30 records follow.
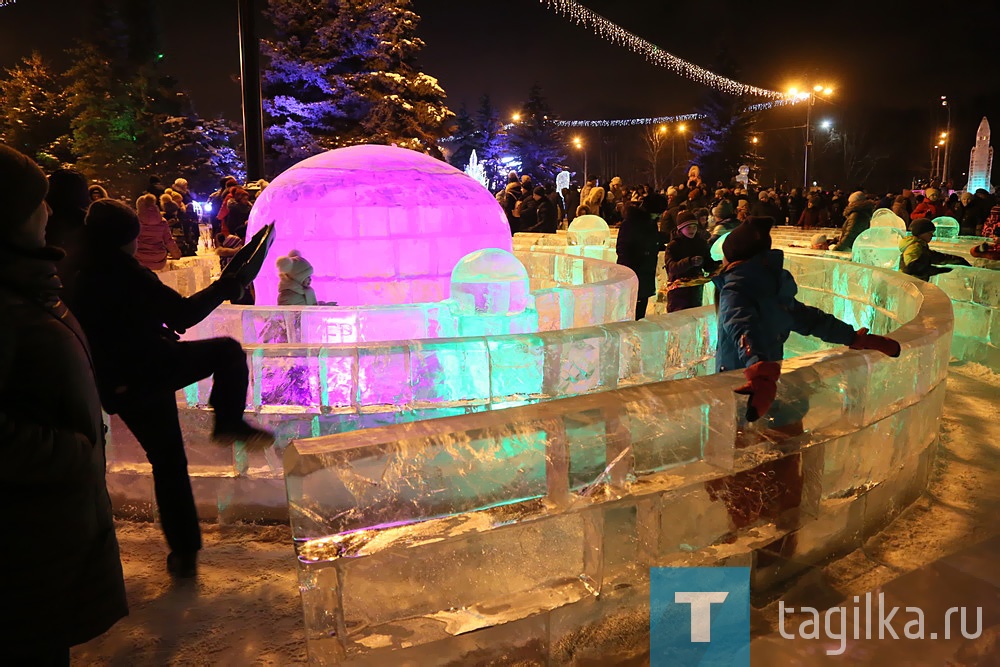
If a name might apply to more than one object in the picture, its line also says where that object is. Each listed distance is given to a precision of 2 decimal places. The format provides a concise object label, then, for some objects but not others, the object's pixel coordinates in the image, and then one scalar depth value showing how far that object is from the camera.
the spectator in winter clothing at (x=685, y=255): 7.07
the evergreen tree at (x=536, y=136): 52.75
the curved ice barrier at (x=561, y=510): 2.18
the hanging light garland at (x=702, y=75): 16.70
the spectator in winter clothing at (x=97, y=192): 9.15
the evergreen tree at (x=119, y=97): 34.69
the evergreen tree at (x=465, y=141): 51.44
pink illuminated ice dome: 7.43
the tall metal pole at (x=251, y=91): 13.34
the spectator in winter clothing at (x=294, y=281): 6.07
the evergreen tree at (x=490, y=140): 51.15
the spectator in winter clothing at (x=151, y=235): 8.95
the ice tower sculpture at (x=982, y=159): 39.31
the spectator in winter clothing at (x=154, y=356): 3.03
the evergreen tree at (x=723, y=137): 46.06
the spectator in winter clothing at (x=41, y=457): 1.73
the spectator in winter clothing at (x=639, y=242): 8.23
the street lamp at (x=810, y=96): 25.98
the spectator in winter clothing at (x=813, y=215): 18.45
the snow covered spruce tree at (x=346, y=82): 22.44
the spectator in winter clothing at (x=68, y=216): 3.09
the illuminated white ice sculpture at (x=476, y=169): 48.19
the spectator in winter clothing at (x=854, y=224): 10.72
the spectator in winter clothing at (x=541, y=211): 16.17
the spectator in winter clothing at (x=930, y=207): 11.90
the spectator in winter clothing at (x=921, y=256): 7.41
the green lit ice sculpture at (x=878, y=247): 9.22
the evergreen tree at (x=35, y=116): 34.12
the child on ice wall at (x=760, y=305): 3.53
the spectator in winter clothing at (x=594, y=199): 17.84
